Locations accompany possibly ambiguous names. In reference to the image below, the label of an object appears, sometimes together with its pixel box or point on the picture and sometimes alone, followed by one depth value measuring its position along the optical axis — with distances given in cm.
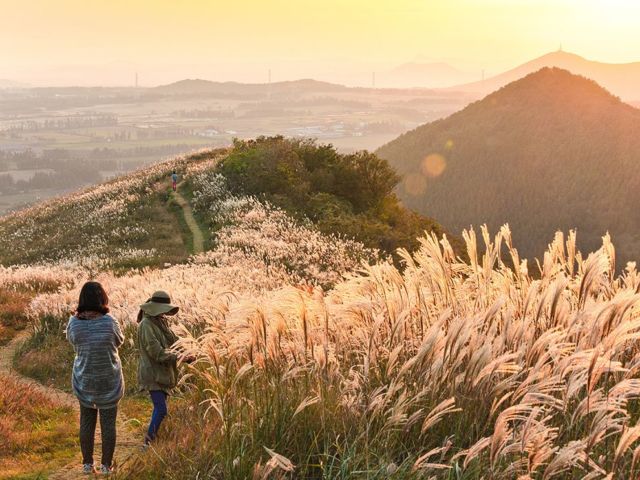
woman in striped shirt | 575
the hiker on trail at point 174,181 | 3491
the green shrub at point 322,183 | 2753
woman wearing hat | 623
